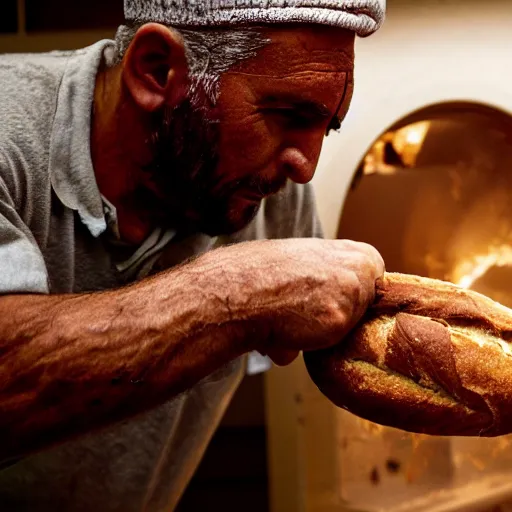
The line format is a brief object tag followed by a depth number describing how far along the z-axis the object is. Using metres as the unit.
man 0.77
